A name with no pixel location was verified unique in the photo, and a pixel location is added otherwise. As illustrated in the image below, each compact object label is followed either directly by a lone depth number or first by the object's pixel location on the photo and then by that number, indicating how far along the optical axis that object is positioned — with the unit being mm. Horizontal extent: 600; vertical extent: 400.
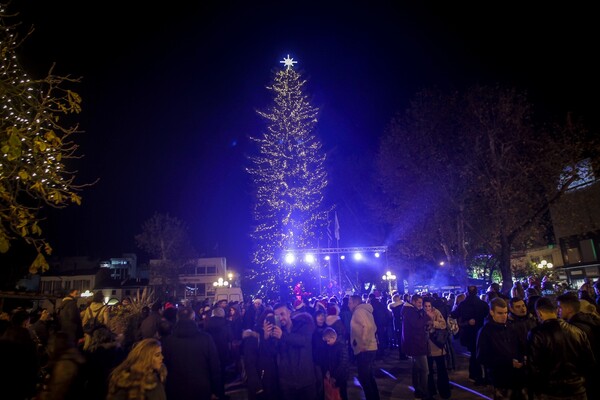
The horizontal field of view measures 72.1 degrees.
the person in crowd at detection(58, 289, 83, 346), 8766
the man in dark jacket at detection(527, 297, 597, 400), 4328
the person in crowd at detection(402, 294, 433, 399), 8273
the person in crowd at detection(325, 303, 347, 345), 7531
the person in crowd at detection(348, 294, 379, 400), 7754
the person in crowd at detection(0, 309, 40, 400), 4633
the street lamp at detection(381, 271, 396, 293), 34244
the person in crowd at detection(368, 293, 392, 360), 14078
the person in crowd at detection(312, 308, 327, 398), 6039
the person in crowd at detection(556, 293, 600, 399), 4859
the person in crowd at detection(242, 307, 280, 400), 6035
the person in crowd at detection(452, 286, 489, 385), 10061
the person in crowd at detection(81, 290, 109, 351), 10555
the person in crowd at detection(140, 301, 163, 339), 9031
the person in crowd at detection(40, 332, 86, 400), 4246
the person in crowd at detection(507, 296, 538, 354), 5684
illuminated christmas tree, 23719
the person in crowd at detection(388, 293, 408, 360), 14500
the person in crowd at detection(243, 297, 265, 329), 13852
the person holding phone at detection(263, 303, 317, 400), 5781
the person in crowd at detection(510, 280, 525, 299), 9762
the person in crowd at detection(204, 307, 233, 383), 9562
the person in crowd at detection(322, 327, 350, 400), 6297
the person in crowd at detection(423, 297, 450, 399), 8641
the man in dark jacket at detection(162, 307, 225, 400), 5309
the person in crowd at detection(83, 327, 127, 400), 5363
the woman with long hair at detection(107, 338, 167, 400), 4016
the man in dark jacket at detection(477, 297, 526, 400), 5152
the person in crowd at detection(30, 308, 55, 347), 9352
